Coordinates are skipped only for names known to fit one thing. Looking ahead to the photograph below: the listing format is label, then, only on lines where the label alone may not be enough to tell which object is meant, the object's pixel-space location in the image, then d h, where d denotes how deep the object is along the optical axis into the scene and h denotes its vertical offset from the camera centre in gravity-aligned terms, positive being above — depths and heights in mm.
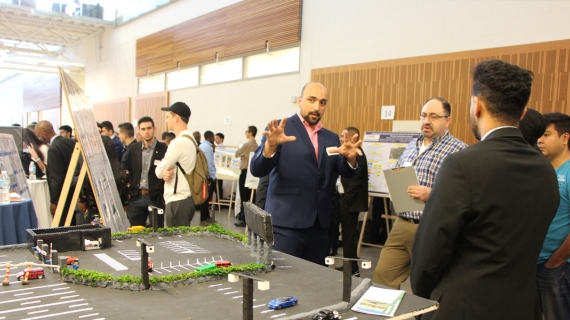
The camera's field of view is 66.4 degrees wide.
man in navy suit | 2436 -207
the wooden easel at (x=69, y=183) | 3209 -410
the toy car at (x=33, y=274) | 1563 -527
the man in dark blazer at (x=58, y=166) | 4461 -380
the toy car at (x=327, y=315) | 1211 -494
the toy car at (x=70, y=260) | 1718 -522
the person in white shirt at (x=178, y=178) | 3363 -348
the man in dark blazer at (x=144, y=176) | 4043 -412
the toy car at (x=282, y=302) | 1321 -506
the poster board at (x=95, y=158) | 2992 -207
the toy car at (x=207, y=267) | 1631 -498
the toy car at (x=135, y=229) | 2381 -533
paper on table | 1285 -501
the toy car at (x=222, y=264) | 1692 -504
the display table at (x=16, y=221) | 3229 -724
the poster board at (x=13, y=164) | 4086 -351
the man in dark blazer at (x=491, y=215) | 1359 -225
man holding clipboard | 2740 -208
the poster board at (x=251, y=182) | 6555 -700
